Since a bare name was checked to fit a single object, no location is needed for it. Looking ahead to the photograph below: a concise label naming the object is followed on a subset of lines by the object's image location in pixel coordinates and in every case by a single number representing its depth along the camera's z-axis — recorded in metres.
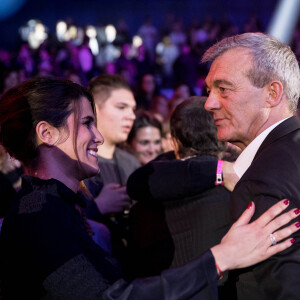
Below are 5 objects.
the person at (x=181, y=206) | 2.13
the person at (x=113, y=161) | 2.71
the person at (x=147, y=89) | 7.55
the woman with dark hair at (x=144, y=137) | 4.20
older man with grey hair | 1.42
